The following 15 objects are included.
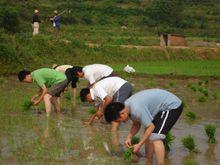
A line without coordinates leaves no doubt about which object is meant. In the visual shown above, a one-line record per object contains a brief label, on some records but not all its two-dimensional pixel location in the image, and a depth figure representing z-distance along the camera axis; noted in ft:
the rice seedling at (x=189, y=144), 27.82
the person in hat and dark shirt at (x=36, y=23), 85.52
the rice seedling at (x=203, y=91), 56.04
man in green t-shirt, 35.60
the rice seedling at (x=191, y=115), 40.34
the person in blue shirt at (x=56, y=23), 92.40
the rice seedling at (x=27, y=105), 40.14
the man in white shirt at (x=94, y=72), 35.17
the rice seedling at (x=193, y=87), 60.40
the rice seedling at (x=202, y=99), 51.13
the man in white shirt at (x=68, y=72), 40.16
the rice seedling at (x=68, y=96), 49.82
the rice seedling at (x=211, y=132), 31.04
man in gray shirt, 21.37
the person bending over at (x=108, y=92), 29.58
